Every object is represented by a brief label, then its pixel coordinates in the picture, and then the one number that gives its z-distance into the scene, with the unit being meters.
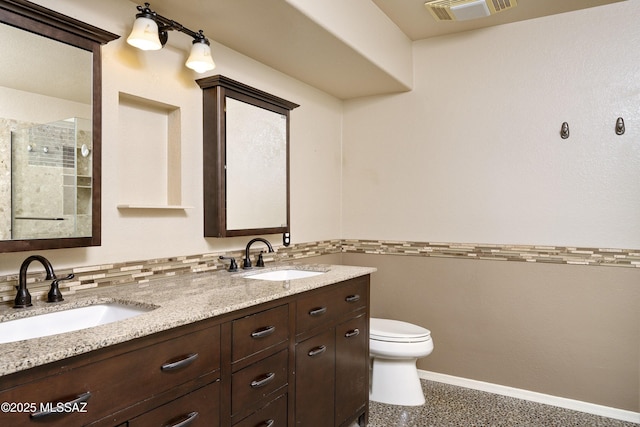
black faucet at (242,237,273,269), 2.45
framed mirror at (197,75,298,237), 2.29
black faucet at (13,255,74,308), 1.46
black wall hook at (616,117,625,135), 2.61
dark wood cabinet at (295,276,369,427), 1.98
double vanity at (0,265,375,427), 1.07
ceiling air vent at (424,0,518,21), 2.56
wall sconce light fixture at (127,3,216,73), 1.79
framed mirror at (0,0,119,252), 1.49
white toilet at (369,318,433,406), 2.69
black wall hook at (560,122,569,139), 2.78
